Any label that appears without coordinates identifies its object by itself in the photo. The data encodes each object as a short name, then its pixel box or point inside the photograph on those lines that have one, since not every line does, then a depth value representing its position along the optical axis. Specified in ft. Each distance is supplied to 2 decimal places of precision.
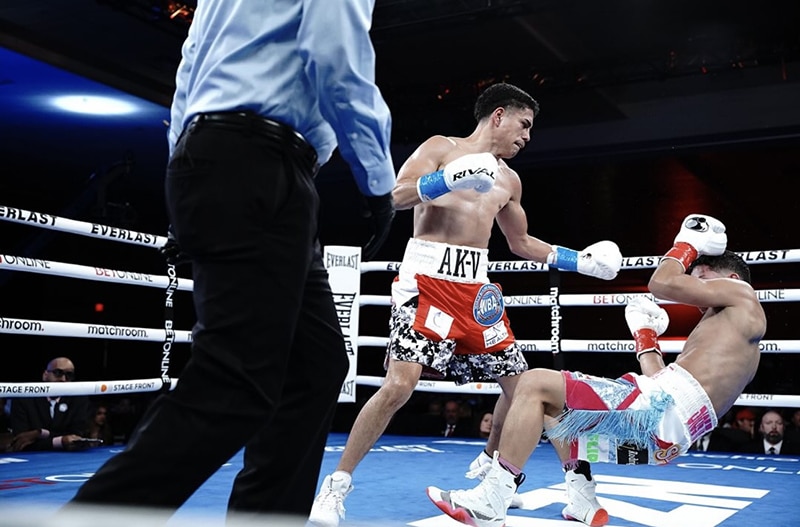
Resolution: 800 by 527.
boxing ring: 7.30
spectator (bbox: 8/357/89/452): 11.22
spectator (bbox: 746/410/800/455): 13.11
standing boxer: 7.39
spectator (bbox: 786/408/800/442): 13.08
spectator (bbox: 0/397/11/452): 17.72
